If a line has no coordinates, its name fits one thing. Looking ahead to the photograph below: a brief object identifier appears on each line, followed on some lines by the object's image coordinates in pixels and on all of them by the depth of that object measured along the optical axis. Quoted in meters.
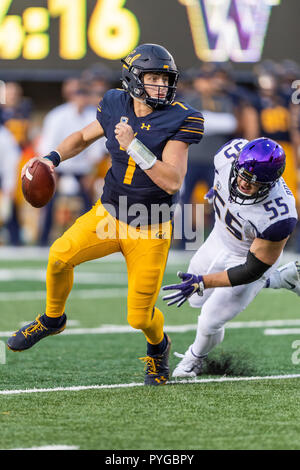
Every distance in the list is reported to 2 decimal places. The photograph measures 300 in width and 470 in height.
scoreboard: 25.41
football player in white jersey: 8.76
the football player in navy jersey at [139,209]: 9.00
